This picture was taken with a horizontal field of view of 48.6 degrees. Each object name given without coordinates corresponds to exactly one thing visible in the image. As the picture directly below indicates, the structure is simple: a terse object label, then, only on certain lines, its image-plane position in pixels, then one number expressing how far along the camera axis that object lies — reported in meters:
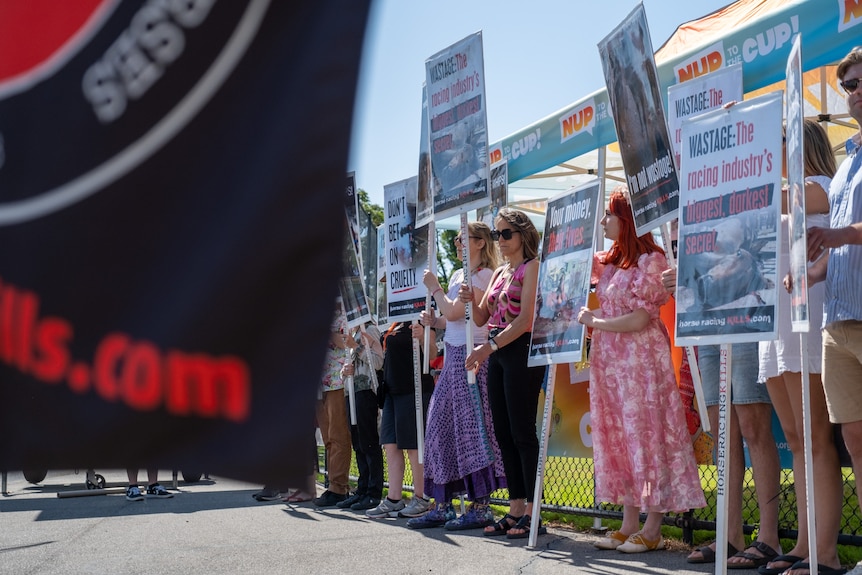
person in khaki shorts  4.09
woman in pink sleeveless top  6.51
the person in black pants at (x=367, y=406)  9.32
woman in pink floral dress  5.55
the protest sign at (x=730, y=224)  4.20
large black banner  1.19
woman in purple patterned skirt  7.11
